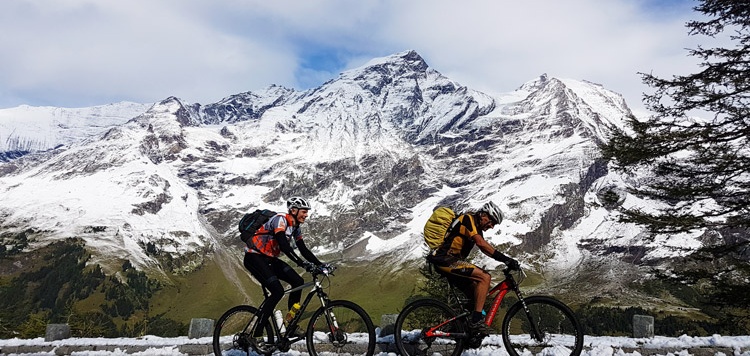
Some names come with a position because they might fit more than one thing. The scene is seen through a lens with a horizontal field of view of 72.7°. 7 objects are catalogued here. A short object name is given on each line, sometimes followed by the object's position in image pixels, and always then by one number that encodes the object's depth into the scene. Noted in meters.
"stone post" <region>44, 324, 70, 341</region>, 16.03
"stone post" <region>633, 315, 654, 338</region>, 13.02
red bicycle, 10.72
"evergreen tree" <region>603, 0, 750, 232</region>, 19.58
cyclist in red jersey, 11.72
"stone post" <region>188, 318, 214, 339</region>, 15.55
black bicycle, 11.41
